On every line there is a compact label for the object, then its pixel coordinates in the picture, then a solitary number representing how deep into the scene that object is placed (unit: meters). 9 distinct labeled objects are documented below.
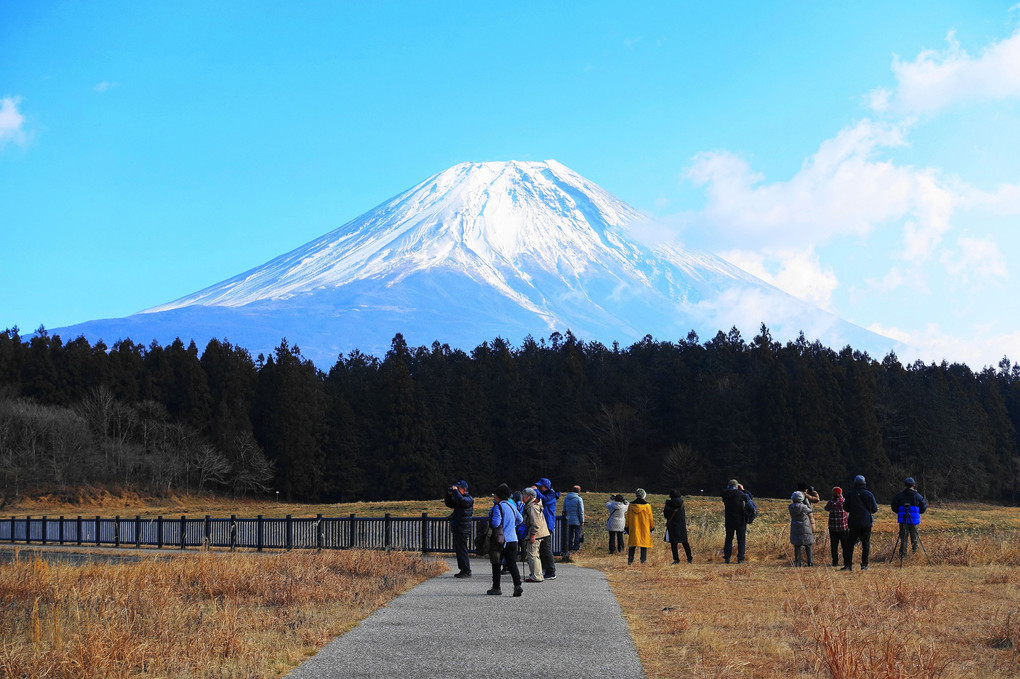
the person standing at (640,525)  18.80
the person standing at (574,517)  20.75
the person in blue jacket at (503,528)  12.88
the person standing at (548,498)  18.42
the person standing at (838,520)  16.64
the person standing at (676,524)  18.86
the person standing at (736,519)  18.38
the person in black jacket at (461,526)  15.18
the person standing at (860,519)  16.22
